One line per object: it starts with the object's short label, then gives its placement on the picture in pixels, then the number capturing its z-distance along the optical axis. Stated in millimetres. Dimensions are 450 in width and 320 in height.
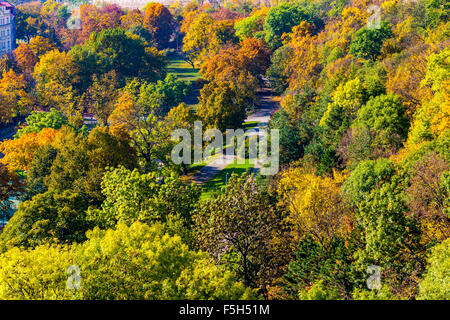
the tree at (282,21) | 106812
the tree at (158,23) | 133125
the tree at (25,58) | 102938
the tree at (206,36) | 111875
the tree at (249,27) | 113875
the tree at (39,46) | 108812
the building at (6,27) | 127250
